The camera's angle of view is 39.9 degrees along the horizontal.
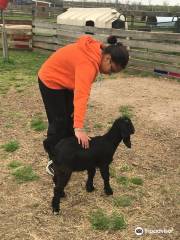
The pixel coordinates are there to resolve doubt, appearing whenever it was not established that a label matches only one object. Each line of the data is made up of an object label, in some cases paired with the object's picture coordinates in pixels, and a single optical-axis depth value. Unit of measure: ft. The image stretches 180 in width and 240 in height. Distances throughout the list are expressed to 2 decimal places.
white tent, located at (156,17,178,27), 42.81
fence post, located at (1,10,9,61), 26.24
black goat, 8.64
